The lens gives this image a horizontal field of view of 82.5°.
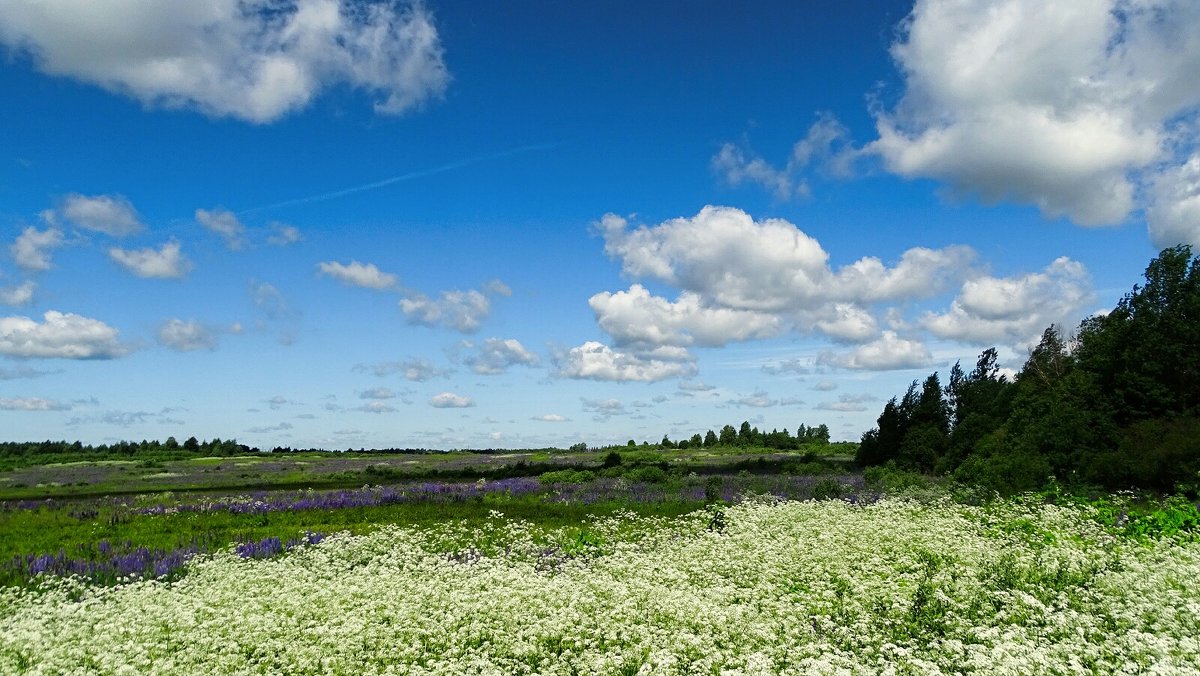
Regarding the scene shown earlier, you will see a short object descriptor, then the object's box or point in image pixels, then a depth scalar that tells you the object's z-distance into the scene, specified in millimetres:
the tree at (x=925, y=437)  45781
